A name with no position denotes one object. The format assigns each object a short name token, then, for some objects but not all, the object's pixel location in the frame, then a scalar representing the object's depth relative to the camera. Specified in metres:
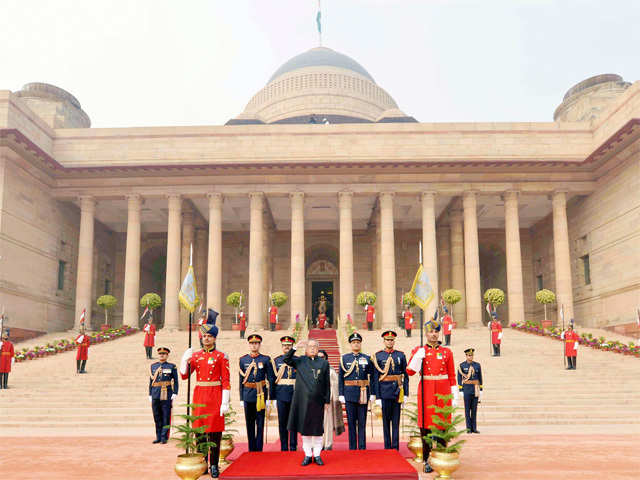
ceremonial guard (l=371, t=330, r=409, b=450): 9.62
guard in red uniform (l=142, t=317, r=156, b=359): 23.22
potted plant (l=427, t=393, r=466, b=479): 8.09
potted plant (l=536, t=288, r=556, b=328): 31.77
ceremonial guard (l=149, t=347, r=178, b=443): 12.05
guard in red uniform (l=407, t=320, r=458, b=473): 9.09
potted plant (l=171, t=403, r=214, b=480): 7.80
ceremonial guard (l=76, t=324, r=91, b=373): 20.78
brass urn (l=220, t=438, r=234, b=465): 9.36
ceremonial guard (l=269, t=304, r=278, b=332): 31.94
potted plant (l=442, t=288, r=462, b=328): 31.09
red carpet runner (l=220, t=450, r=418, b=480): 7.43
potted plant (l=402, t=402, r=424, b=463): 9.49
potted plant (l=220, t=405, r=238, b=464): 9.41
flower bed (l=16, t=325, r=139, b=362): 23.81
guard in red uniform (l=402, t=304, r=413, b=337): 27.25
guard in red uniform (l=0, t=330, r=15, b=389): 18.72
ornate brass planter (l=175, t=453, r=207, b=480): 7.79
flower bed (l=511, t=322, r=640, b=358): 23.34
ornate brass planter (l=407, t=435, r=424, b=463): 9.48
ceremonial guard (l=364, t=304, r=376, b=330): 31.14
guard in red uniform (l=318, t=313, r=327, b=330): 30.33
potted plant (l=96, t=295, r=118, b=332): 33.62
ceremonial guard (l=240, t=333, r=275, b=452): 9.46
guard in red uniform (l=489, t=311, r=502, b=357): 22.86
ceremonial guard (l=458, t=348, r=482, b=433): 13.36
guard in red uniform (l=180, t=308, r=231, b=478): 8.63
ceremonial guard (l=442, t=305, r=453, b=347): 25.36
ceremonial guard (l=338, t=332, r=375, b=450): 9.65
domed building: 31.28
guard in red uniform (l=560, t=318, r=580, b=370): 20.19
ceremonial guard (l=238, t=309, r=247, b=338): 28.94
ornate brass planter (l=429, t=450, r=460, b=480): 8.06
